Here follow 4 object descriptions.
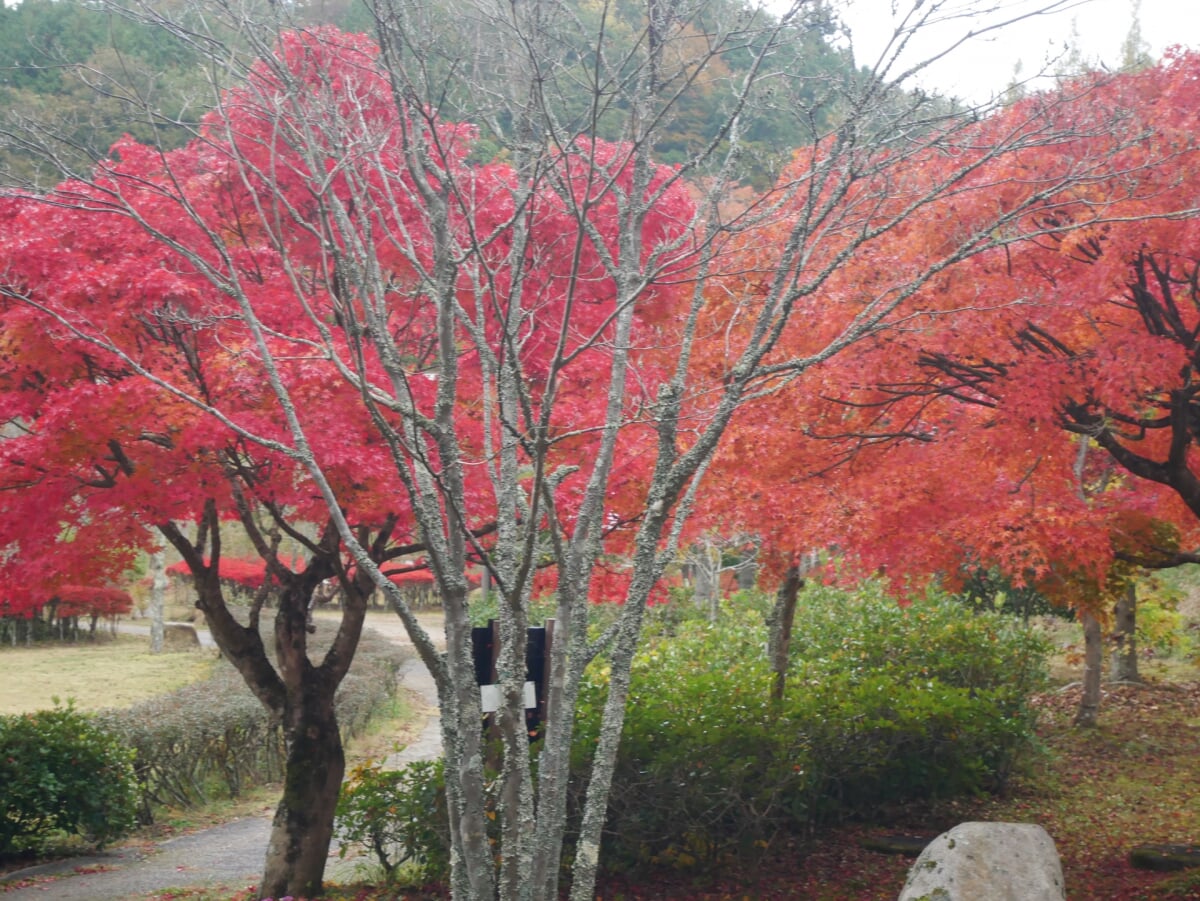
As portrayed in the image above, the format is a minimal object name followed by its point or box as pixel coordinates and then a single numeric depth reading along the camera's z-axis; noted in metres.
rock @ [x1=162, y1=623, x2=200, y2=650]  22.28
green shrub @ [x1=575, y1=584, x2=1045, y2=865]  5.91
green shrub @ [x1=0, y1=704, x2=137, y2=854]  7.88
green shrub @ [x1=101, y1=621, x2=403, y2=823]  10.09
